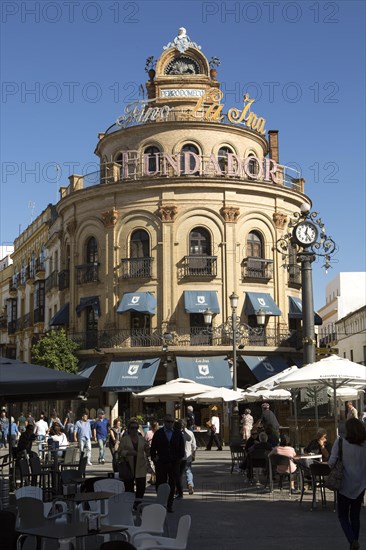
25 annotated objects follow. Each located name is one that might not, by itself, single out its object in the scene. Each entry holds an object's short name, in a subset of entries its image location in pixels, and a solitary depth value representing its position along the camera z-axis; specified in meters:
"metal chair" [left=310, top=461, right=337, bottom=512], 14.45
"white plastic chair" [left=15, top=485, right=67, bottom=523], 10.54
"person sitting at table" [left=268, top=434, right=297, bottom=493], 17.06
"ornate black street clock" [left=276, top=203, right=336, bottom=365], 23.41
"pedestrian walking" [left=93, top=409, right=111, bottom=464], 28.50
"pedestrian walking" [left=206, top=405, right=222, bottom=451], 34.41
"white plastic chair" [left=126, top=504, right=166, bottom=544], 9.25
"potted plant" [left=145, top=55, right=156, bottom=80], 48.56
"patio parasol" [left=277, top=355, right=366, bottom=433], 17.78
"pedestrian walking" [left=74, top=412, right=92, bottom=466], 27.66
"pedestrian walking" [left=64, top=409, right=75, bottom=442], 34.69
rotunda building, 41.69
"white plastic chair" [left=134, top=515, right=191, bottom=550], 8.49
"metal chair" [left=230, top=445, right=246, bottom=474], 21.67
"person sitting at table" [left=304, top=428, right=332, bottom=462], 16.37
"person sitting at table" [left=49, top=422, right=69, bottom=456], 23.91
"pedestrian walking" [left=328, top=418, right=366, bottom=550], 10.19
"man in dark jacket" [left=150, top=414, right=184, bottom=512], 15.66
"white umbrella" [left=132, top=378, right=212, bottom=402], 27.25
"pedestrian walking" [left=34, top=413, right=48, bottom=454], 30.14
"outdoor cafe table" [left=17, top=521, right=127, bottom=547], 8.24
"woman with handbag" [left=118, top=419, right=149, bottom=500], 15.03
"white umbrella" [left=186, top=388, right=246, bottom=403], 28.88
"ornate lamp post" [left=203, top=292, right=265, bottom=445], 33.47
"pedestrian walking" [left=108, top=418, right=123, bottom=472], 24.69
